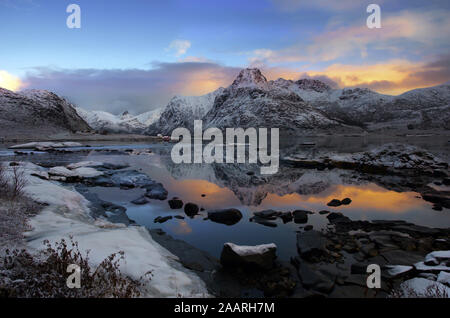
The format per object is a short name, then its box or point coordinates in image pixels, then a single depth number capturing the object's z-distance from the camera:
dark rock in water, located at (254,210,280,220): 13.87
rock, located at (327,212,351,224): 13.13
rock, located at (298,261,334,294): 7.47
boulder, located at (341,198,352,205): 16.58
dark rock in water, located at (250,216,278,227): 12.77
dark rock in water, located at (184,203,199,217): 14.55
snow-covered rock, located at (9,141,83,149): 62.88
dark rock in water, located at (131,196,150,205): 16.64
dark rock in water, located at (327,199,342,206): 16.26
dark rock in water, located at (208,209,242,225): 13.31
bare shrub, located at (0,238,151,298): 5.45
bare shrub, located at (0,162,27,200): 11.72
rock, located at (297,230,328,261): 9.41
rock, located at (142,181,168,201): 18.19
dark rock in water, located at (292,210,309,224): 13.23
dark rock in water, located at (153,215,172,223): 13.34
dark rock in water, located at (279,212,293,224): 13.42
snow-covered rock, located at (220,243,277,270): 8.43
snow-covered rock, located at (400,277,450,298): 6.19
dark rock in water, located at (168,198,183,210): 15.70
